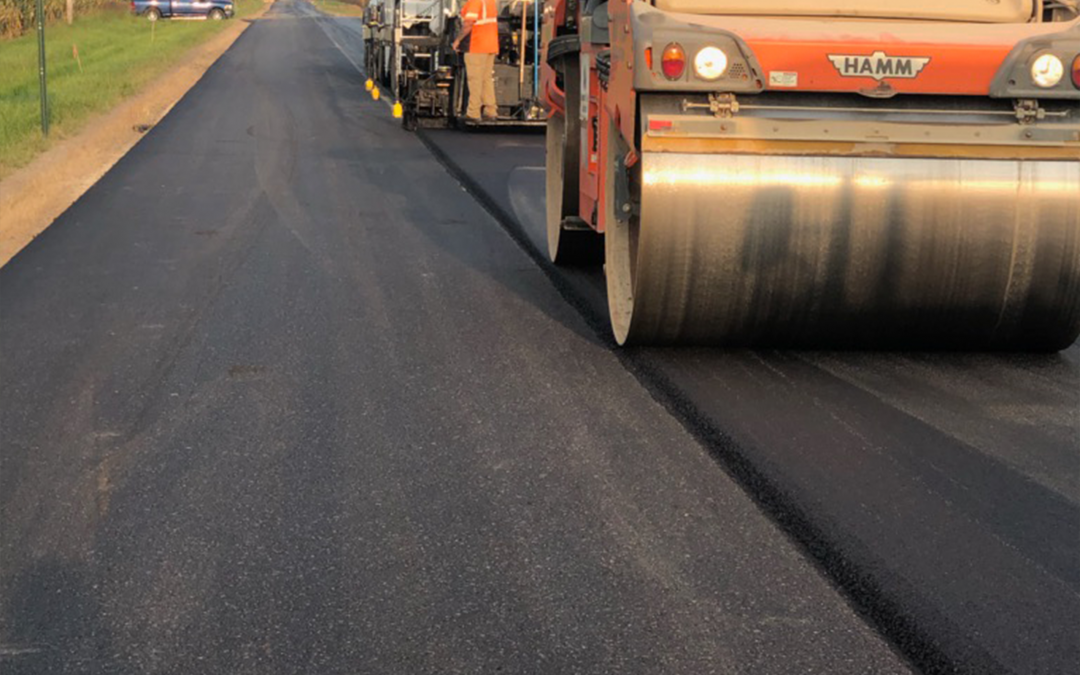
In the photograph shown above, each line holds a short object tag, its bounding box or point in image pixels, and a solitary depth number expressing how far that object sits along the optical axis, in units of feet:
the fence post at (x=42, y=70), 52.95
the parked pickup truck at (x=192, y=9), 215.10
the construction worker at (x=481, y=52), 59.72
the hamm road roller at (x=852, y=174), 21.72
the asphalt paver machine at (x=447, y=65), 61.16
